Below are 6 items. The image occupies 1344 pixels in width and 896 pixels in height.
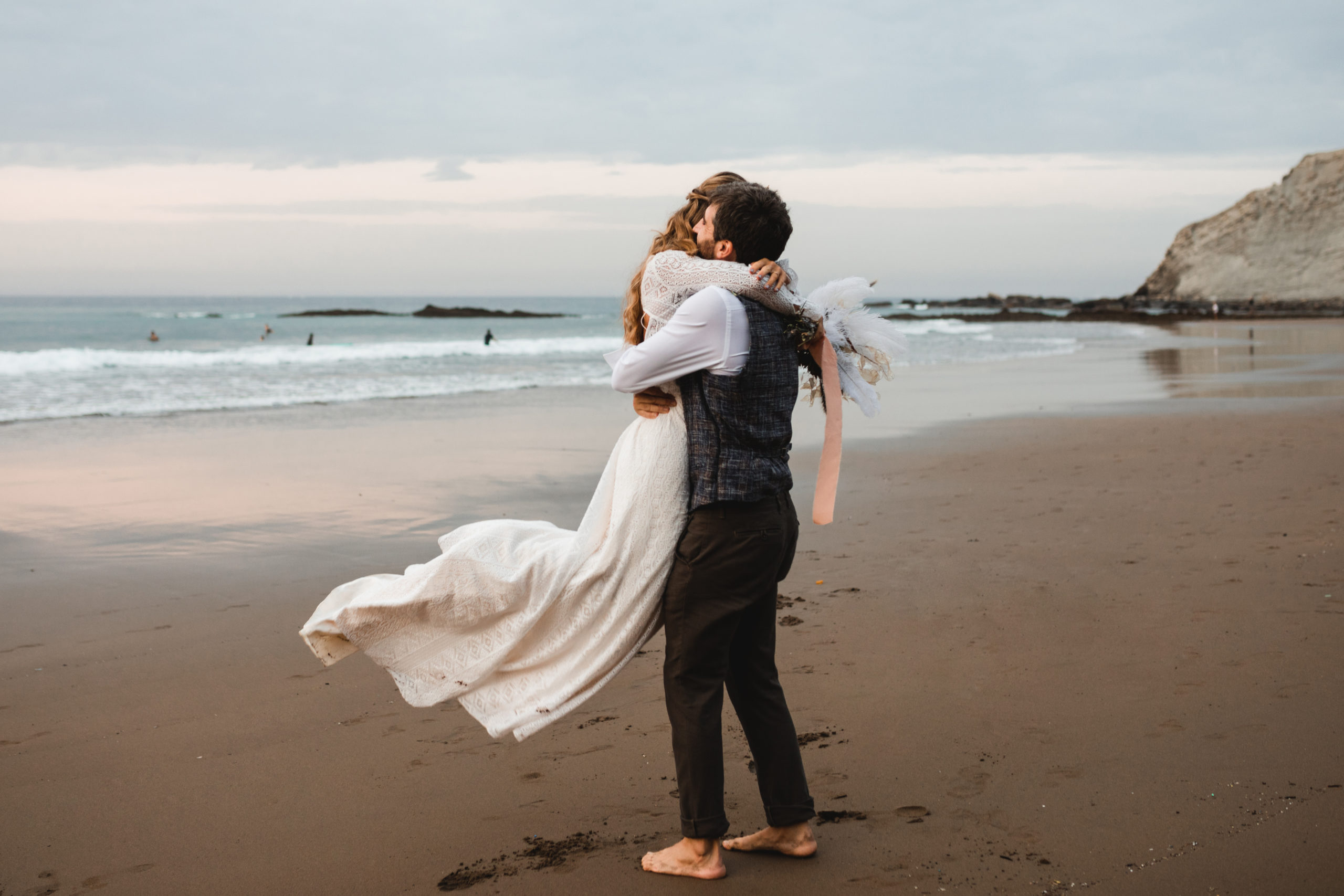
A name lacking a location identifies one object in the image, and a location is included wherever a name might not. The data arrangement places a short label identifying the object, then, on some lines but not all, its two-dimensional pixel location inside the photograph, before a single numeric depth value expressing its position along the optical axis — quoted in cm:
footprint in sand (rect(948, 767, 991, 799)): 309
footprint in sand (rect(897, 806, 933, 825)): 295
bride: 256
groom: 243
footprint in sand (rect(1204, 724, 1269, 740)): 337
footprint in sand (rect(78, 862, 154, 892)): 266
